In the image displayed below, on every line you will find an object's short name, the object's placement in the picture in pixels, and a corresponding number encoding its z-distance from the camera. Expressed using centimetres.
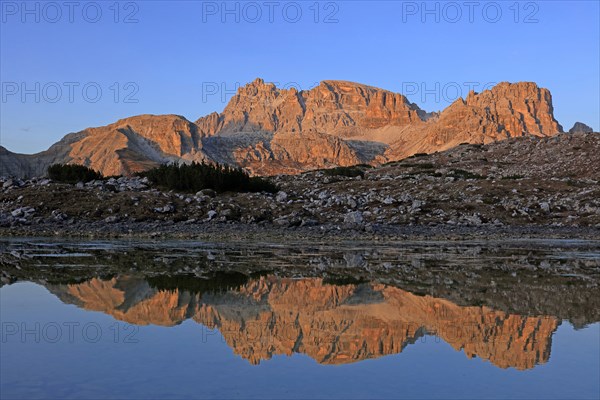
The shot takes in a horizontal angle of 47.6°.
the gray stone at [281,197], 3630
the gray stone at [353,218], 3213
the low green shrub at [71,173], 4659
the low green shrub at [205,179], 3878
